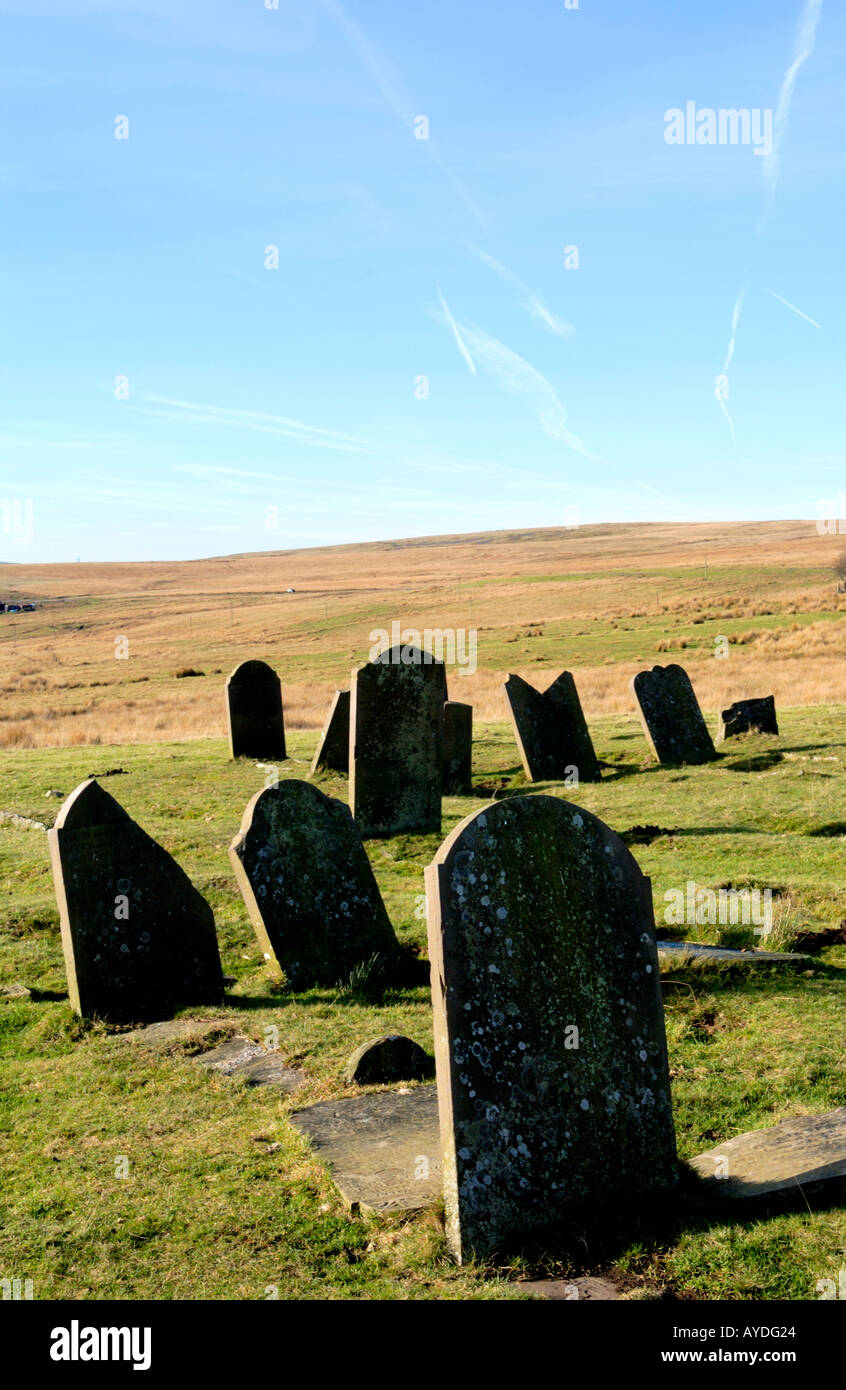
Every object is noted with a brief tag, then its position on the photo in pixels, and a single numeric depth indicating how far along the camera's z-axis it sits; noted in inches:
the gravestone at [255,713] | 854.5
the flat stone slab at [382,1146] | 217.6
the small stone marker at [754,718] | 833.5
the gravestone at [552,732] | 735.1
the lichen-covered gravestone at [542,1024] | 198.7
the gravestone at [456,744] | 743.7
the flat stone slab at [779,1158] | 203.8
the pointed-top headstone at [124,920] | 346.0
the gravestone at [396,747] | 628.1
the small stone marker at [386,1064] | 280.4
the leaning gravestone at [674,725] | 771.4
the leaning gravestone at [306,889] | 371.2
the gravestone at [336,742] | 781.3
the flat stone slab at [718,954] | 341.1
